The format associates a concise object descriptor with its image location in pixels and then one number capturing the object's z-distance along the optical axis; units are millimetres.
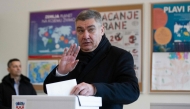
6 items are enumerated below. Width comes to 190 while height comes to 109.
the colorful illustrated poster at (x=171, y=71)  6126
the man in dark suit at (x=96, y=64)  2317
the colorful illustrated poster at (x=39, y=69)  7175
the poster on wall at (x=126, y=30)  6460
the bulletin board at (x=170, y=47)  6150
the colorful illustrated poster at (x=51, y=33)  7135
